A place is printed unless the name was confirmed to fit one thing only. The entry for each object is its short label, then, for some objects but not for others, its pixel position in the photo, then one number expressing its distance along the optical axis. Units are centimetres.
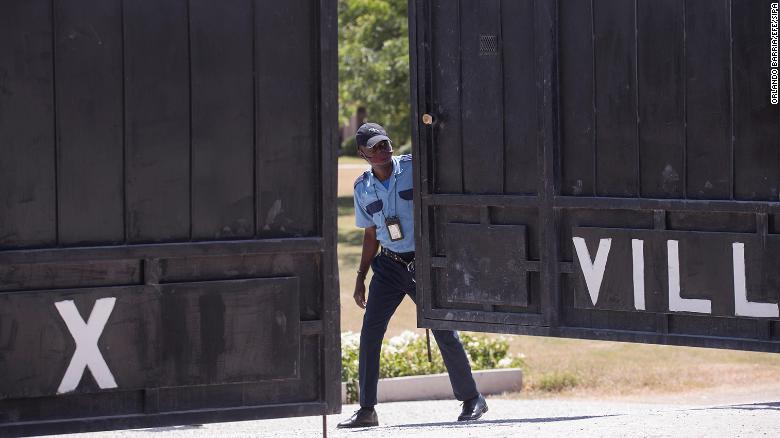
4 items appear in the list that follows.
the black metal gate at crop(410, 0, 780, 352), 1129
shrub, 1881
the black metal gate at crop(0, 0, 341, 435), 1037
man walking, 1361
